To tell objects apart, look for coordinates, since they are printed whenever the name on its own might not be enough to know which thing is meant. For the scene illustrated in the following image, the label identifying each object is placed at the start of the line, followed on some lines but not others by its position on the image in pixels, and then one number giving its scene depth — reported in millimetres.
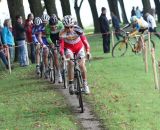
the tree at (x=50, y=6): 28875
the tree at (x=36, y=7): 26906
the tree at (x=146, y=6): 41531
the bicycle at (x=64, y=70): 15289
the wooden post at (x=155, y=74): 14564
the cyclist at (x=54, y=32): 15728
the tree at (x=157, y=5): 52488
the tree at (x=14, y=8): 25266
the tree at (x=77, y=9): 61431
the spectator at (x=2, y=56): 21727
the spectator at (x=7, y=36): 22109
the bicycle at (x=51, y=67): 16797
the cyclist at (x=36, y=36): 17303
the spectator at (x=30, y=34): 22664
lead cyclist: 12773
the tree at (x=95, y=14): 44781
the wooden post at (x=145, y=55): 17719
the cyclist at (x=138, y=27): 23016
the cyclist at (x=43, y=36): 16703
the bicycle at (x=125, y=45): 23500
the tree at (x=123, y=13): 60981
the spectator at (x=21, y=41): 22188
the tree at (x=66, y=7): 33494
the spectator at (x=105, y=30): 25234
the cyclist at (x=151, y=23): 28159
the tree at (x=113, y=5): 47438
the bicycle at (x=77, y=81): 12359
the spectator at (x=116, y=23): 31875
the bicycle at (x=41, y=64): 18219
